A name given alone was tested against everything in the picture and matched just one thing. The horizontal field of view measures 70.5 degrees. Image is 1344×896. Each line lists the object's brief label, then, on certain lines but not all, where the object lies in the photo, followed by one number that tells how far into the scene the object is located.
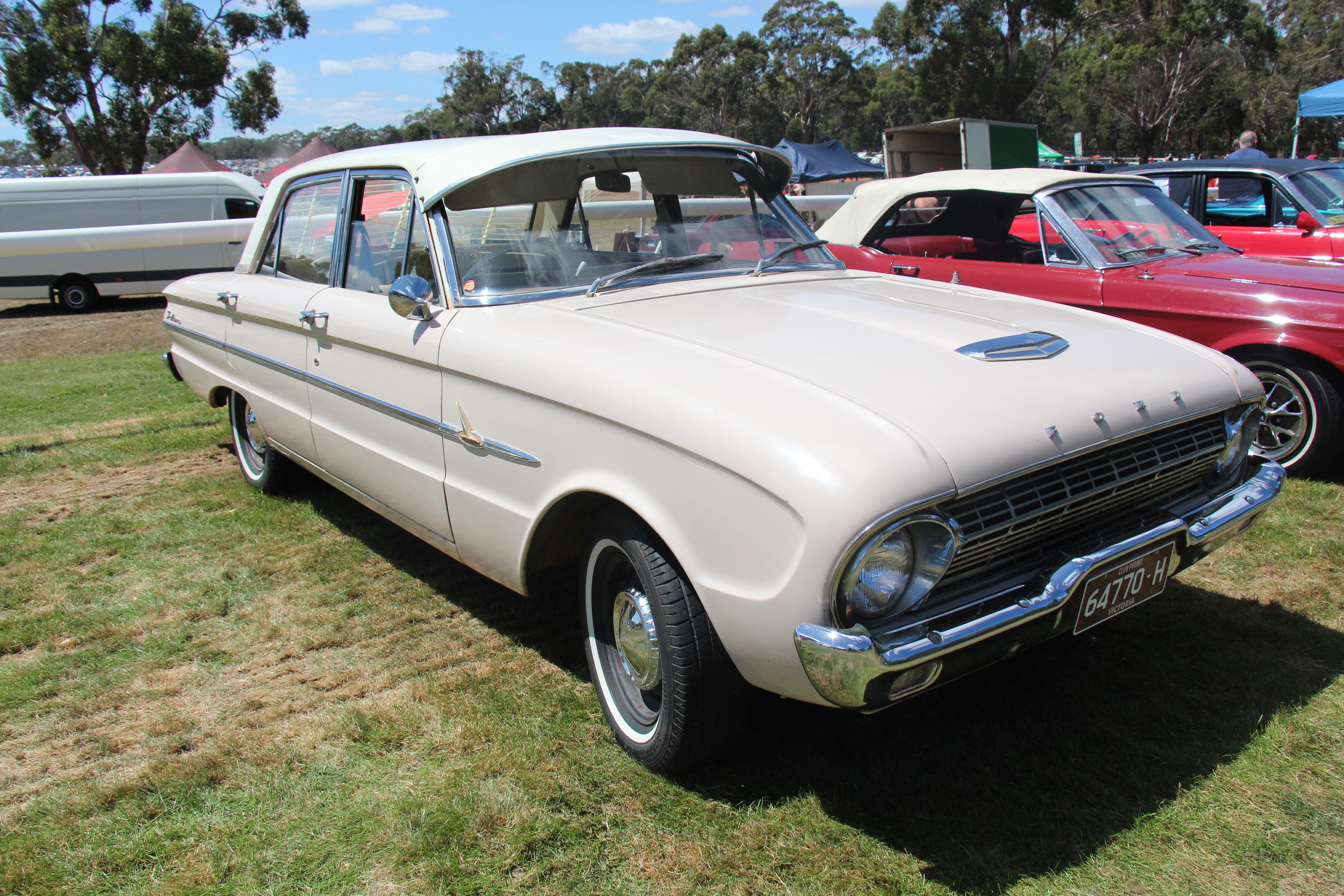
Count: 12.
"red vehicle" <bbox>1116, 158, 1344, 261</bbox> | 6.92
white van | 14.28
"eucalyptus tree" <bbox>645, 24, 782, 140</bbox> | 64.81
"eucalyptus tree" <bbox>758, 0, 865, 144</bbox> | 65.06
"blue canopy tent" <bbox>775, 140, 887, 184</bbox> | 28.62
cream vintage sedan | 2.01
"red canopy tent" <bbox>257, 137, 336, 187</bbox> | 24.27
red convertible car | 4.52
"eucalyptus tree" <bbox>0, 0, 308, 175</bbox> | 24.58
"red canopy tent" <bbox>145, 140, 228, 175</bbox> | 24.02
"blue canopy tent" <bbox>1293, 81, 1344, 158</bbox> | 17.00
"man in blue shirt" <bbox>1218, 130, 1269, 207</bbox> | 7.18
